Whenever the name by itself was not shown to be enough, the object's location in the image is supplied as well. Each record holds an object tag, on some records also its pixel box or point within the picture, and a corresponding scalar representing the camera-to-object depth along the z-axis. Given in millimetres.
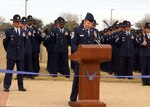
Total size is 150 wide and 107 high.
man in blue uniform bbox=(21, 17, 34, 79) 15463
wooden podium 9035
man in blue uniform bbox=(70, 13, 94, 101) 9875
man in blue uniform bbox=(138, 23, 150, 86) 14875
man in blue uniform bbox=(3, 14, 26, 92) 12117
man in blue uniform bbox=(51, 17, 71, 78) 16312
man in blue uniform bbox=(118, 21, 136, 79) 16594
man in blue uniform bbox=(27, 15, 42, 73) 16203
